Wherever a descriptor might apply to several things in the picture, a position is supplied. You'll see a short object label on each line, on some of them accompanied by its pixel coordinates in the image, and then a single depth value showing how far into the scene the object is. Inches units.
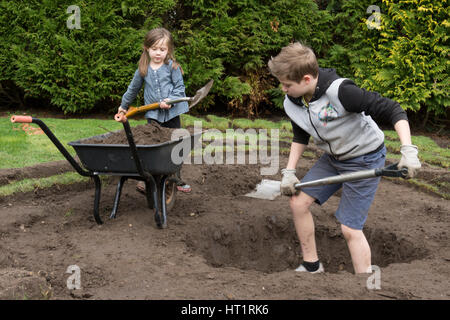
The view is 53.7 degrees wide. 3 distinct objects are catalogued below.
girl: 173.8
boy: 106.4
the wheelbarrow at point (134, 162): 132.3
